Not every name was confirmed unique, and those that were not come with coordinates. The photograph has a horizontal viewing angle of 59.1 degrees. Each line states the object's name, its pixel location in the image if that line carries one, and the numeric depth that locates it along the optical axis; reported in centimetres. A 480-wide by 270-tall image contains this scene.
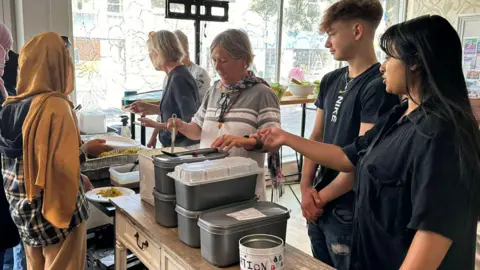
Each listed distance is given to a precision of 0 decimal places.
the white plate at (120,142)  245
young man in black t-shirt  139
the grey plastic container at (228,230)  108
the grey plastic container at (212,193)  117
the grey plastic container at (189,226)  118
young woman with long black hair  90
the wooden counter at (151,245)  115
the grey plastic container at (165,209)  131
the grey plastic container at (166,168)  129
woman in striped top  175
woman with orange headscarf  157
